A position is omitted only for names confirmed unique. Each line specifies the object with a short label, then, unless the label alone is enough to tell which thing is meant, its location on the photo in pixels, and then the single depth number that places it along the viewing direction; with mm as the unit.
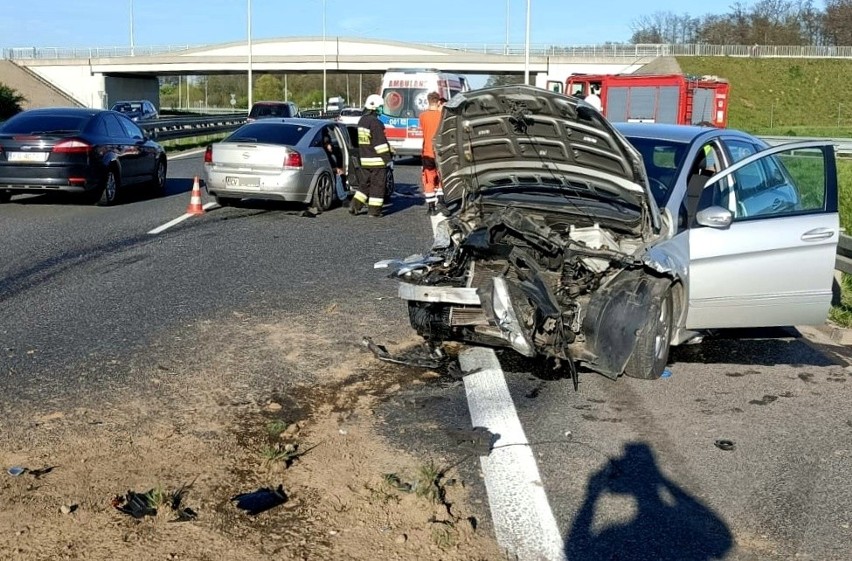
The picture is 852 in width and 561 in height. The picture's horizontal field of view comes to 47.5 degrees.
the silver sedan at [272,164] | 14445
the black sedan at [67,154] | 14133
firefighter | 14406
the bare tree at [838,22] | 99750
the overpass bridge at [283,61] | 72375
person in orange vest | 14688
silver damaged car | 6016
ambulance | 26266
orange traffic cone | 14477
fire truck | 30188
